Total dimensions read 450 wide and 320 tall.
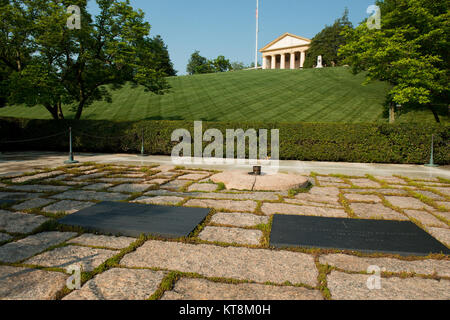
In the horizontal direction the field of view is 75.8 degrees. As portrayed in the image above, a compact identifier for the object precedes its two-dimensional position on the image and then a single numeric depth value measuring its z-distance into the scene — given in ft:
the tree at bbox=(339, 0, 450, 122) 48.78
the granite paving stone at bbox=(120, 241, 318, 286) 8.69
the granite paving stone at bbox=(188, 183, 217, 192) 20.68
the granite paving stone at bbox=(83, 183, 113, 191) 20.43
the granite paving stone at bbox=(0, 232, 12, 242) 11.12
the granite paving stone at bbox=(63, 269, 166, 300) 7.49
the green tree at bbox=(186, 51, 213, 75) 270.53
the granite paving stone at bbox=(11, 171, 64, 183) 22.99
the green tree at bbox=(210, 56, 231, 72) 236.63
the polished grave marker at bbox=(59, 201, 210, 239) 11.81
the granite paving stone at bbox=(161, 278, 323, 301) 7.52
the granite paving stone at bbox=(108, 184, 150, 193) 20.03
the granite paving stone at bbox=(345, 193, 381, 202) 18.14
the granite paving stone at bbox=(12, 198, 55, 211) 15.44
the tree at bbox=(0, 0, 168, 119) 44.32
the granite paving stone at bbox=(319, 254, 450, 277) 9.05
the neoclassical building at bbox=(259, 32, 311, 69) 244.22
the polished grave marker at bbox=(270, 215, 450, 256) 10.48
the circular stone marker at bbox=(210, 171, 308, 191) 20.26
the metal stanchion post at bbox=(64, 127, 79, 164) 33.40
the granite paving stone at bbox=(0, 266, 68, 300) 7.43
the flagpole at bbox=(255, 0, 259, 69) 180.53
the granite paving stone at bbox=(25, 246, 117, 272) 9.16
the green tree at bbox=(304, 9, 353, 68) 195.11
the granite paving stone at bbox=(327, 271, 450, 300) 7.61
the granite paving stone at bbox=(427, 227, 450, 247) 11.71
